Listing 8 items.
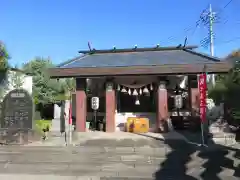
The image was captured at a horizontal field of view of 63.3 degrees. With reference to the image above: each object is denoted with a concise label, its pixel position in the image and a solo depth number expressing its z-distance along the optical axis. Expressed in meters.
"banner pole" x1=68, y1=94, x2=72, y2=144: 8.06
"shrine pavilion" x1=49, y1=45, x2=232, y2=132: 9.75
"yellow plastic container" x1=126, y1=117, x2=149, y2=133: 10.11
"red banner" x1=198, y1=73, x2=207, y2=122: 7.39
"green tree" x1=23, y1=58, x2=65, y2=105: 19.95
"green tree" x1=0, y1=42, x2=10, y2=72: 11.91
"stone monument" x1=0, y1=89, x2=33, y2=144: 8.55
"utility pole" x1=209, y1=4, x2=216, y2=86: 19.82
